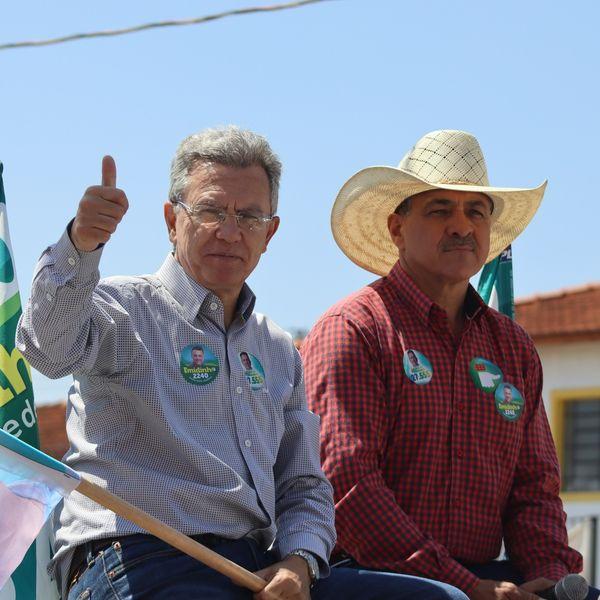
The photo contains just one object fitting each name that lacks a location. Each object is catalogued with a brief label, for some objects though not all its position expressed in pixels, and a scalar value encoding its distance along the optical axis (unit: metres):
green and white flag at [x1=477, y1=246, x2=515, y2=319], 11.62
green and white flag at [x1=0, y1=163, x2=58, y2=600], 8.30
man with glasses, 7.07
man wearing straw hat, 8.92
